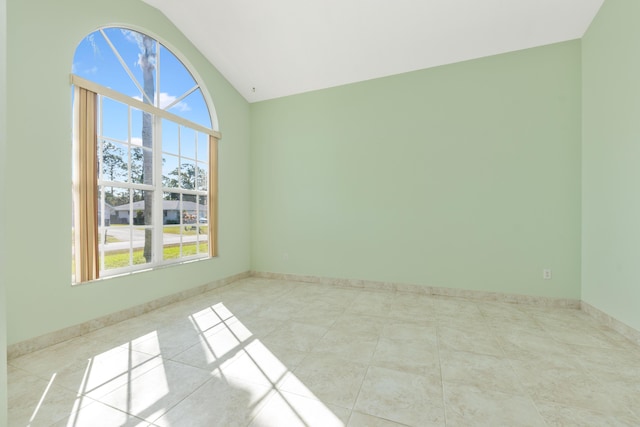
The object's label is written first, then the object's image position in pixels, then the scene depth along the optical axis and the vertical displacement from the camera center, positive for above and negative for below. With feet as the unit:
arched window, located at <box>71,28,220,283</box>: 8.31 +2.15
